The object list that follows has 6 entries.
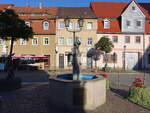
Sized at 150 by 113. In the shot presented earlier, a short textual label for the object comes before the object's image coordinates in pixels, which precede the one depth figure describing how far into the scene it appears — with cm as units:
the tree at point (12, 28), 716
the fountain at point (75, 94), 490
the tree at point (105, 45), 1947
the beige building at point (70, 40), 2123
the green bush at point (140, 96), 568
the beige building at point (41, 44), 2116
